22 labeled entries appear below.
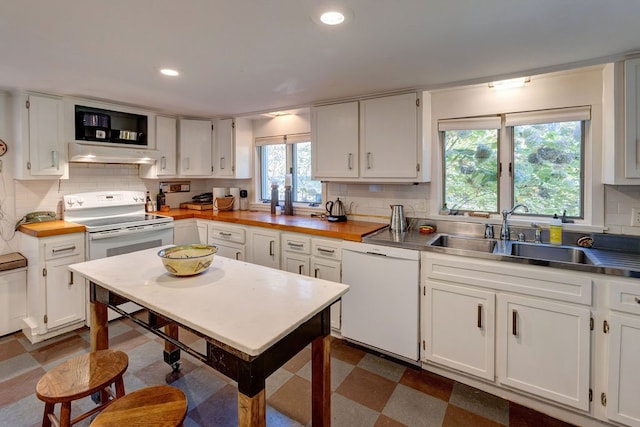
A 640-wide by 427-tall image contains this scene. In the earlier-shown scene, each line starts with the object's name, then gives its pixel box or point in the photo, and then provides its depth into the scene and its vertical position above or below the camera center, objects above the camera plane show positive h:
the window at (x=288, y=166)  3.75 +0.49
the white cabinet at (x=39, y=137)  2.75 +0.60
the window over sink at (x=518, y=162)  2.41 +0.35
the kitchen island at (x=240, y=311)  1.10 -0.41
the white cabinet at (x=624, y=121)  1.93 +0.50
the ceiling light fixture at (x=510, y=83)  2.42 +0.93
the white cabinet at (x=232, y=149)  3.99 +0.71
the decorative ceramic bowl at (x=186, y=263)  1.63 -0.29
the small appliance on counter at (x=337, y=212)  3.22 -0.06
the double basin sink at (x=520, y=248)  2.18 -0.31
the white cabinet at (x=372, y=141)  2.69 +0.58
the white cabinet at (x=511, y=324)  1.82 -0.73
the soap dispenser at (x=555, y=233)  2.31 -0.20
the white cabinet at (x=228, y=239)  3.38 -0.35
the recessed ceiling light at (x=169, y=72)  2.28 +0.96
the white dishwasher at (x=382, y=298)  2.33 -0.69
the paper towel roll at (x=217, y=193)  4.08 +0.17
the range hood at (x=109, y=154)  3.01 +0.52
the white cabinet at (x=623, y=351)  1.67 -0.76
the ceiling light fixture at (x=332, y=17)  1.52 +0.90
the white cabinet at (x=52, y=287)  2.69 -0.68
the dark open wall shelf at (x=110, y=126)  3.11 +0.82
